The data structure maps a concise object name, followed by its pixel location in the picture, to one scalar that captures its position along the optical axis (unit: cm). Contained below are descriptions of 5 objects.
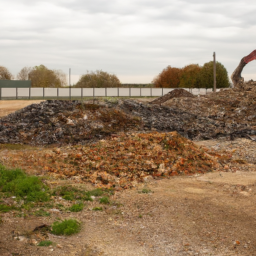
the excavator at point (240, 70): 2379
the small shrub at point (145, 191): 783
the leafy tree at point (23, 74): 5850
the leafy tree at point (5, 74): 5669
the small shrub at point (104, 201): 713
